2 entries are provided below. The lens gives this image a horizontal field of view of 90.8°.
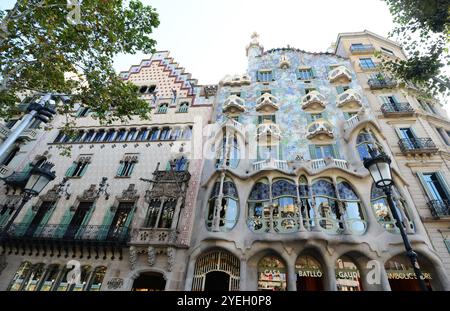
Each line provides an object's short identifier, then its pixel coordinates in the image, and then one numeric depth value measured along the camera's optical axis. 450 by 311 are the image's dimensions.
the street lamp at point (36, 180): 9.00
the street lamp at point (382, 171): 7.09
